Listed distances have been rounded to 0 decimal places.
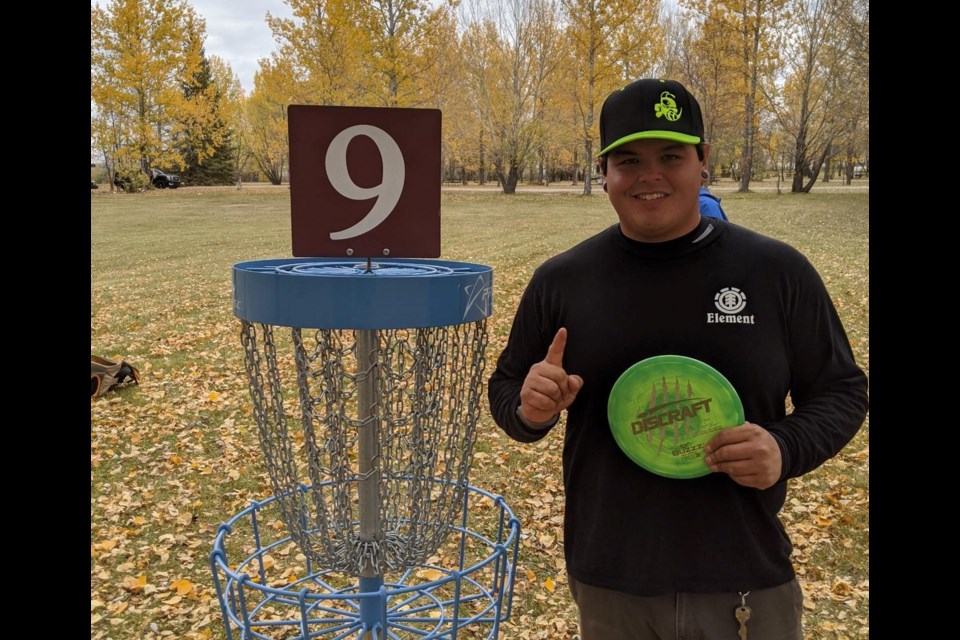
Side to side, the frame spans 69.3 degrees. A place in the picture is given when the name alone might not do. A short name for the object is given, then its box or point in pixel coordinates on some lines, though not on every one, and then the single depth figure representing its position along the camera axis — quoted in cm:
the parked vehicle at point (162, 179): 4041
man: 176
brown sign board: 197
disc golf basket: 185
